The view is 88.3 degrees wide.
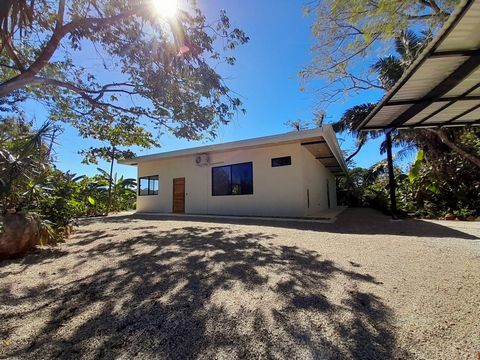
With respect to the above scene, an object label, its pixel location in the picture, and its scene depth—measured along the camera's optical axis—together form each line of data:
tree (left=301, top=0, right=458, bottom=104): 6.29
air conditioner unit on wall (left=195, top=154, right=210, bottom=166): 12.07
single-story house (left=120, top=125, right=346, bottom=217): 10.06
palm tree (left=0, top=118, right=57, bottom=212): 4.19
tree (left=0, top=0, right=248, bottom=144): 5.41
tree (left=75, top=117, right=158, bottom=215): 8.36
